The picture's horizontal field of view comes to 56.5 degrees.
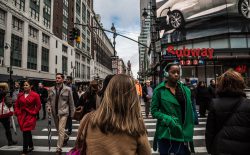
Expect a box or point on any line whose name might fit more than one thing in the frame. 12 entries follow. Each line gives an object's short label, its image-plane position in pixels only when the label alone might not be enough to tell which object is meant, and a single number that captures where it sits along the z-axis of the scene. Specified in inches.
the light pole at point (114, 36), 729.8
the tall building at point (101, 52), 3873.0
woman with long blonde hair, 71.7
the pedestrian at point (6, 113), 279.5
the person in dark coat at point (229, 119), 101.7
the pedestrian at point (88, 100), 209.1
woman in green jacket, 134.7
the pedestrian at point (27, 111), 241.4
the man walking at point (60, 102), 250.4
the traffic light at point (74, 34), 648.5
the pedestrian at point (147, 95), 518.9
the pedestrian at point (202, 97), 480.4
